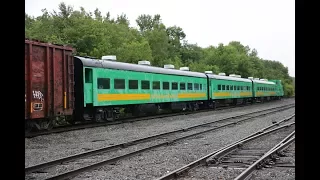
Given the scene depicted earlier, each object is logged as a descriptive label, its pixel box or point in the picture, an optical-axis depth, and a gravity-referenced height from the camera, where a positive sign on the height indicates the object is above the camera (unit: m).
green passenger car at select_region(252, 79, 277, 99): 45.97 +0.56
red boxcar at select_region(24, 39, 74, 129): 12.95 +0.46
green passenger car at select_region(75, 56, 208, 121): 16.77 +0.52
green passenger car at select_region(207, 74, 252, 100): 32.16 +0.57
